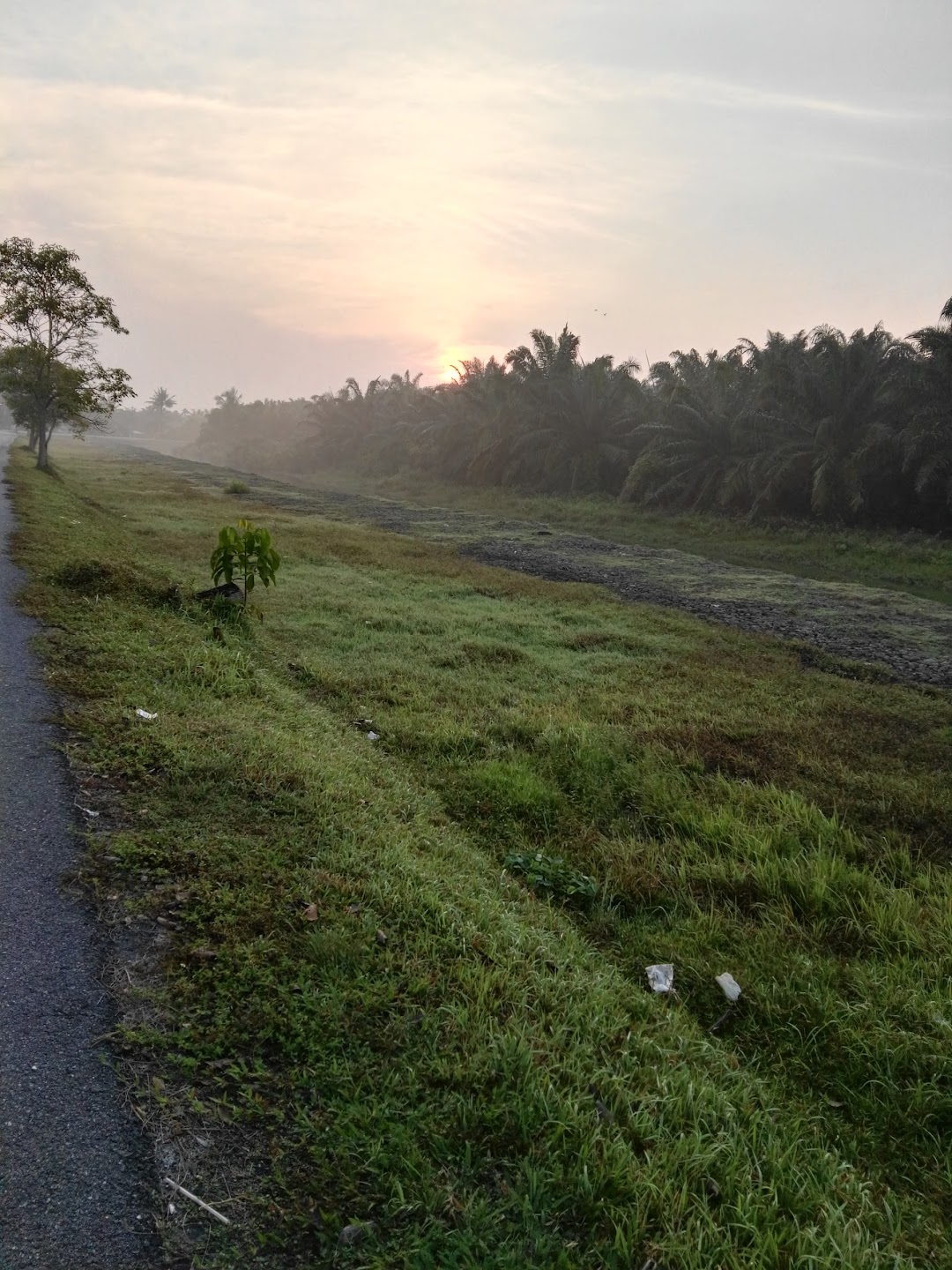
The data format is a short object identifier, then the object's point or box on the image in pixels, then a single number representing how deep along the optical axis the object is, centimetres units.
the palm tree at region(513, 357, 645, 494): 3694
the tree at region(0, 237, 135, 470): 2573
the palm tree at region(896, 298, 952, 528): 2136
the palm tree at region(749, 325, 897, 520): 2342
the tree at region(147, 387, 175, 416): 16525
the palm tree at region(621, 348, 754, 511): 2829
